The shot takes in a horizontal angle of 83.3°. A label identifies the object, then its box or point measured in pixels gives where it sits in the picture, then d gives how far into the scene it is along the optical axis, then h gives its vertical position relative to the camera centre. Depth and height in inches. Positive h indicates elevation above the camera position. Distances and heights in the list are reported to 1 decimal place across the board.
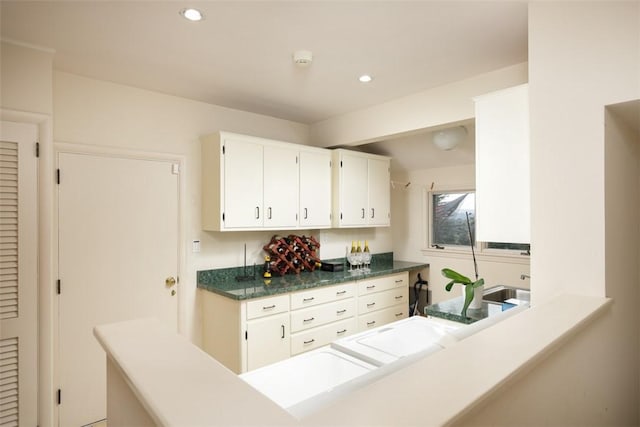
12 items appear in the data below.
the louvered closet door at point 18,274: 83.9 -13.1
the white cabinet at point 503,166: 73.0 +10.2
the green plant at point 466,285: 90.0 -17.8
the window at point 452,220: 164.1 -2.2
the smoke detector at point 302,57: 89.0 +40.2
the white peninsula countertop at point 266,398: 24.7 -13.8
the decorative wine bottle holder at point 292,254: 138.9 -14.8
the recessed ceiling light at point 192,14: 71.0 +40.8
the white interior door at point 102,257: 100.3 -11.7
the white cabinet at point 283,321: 111.4 -36.1
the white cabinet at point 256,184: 120.3 +12.0
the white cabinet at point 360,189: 152.1 +11.9
